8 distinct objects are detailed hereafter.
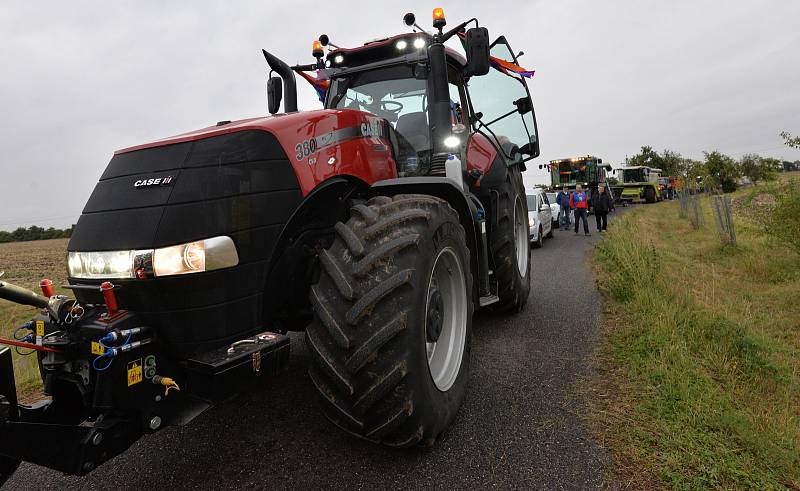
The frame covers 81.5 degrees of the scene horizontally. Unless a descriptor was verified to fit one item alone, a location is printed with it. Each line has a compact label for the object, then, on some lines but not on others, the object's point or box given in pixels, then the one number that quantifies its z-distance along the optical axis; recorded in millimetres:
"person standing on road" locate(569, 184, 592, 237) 14188
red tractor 1764
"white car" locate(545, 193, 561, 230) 16861
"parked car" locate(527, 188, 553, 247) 11414
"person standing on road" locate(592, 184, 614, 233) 13809
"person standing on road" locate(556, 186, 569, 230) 17297
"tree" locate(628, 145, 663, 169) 60281
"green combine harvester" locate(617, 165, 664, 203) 35438
